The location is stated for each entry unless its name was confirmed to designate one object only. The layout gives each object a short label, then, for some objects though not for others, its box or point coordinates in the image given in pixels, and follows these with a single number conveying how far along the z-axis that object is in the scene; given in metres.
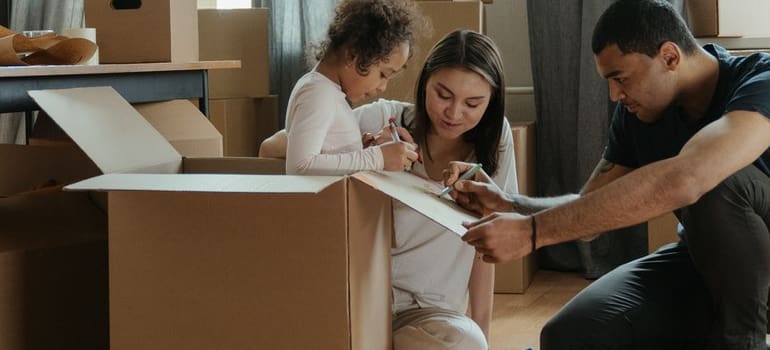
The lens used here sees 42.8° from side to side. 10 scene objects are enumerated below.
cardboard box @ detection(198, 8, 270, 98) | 3.37
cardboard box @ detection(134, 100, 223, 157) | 2.20
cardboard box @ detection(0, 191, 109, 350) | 1.52
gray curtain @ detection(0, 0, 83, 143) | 3.67
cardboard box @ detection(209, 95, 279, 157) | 3.29
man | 1.46
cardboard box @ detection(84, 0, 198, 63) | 2.44
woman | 1.80
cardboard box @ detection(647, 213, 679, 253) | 3.02
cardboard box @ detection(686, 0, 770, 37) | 2.94
